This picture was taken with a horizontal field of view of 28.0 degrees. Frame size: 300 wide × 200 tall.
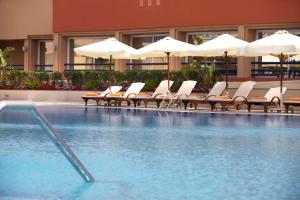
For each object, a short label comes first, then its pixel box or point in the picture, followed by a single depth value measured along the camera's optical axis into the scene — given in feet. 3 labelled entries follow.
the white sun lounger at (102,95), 82.07
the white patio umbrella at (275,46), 67.21
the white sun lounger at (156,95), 78.23
